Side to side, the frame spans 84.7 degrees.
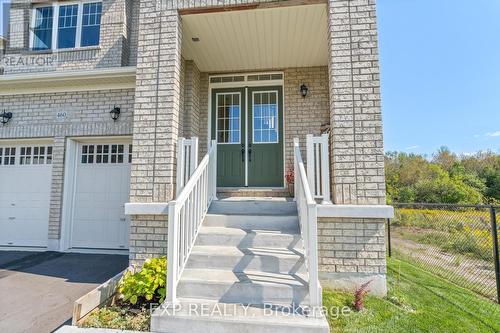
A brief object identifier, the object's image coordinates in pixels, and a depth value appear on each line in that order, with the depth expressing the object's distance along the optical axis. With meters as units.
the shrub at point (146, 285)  2.93
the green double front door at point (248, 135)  5.57
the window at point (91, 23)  6.50
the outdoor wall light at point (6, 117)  5.58
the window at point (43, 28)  6.73
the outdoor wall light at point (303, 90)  5.46
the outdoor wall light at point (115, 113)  5.28
